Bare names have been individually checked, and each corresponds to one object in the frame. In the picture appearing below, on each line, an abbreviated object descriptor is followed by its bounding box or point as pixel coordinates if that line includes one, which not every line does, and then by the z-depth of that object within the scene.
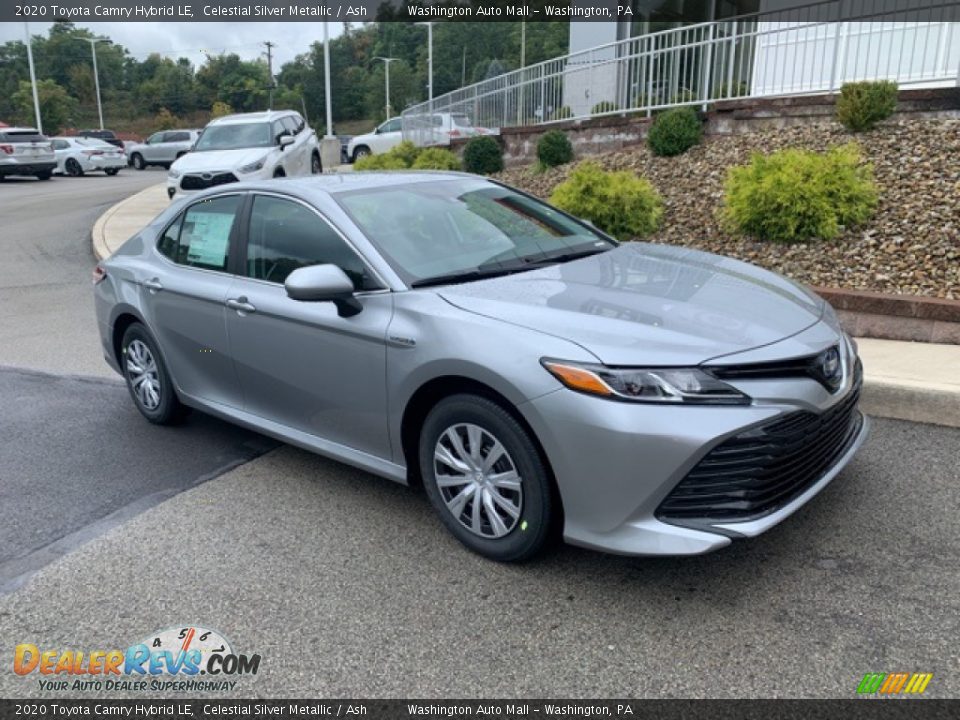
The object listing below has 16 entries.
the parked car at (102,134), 50.69
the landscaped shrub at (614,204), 8.23
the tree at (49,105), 68.69
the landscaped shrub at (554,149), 12.38
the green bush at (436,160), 13.30
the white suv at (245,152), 14.82
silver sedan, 3.03
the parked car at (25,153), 26.55
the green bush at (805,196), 7.25
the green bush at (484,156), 13.78
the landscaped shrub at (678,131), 10.38
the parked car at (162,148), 37.73
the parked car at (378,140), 27.71
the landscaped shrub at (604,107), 12.76
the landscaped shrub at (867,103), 8.65
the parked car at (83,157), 31.72
